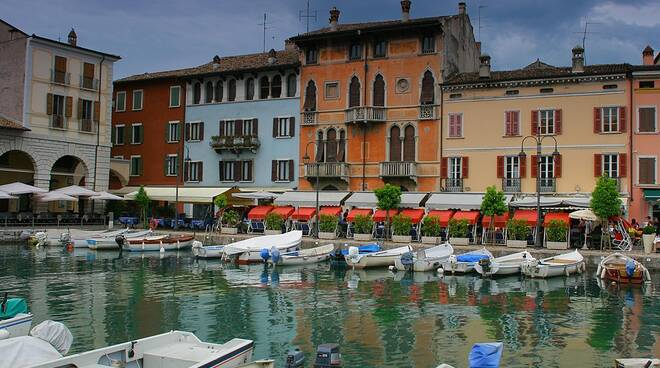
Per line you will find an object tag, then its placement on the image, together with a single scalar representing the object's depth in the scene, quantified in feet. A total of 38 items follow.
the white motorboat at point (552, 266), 90.27
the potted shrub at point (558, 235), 106.93
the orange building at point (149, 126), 172.96
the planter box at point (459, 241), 113.63
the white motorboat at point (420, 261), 96.78
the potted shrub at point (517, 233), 110.52
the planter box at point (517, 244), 110.32
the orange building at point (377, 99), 139.33
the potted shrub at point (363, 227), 122.83
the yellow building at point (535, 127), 123.34
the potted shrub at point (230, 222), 138.49
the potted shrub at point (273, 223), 133.08
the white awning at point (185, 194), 147.33
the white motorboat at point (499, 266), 90.63
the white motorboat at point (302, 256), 103.73
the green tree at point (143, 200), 150.41
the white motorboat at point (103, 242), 124.26
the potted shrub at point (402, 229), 118.62
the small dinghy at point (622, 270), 84.33
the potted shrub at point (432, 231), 115.55
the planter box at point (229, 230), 137.69
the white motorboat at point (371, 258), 100.01
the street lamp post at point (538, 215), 104.73
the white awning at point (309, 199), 136.46
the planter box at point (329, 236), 126.00
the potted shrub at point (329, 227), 126.11
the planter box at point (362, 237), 122.52
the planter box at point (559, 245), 106.83
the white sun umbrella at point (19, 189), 132.77
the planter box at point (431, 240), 115.44
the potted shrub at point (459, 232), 113.91
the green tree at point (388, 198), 123.03
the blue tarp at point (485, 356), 32.69
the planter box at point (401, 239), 118.83
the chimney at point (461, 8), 155.33
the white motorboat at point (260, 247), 107.34
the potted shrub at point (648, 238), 98.89
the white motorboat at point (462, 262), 93.50
